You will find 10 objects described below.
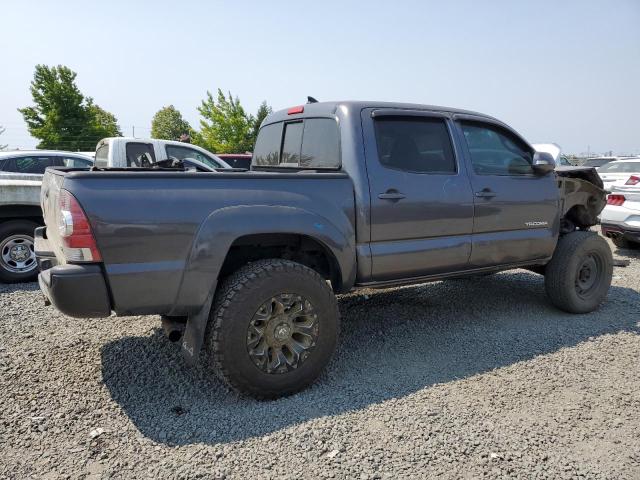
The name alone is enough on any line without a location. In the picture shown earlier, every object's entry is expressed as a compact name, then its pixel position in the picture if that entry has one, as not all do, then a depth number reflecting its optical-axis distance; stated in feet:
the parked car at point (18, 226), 18.81
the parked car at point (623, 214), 25.16
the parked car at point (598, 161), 66.28
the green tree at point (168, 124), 187.93
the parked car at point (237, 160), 48.52
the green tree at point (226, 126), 117.50
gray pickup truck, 9.05
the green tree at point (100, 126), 108.78
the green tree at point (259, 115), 120.26
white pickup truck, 25.85
